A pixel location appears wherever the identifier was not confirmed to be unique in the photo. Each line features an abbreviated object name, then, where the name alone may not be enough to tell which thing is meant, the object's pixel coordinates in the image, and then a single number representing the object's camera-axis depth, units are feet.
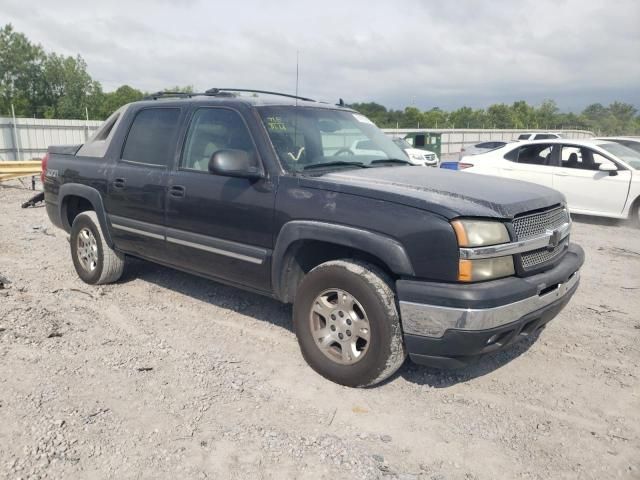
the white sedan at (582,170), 30.14
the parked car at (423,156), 56.90
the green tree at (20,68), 206.39
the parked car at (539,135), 81.73
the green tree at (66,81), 210.38
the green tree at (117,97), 192.43
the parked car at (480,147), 72.52
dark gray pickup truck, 10.17
